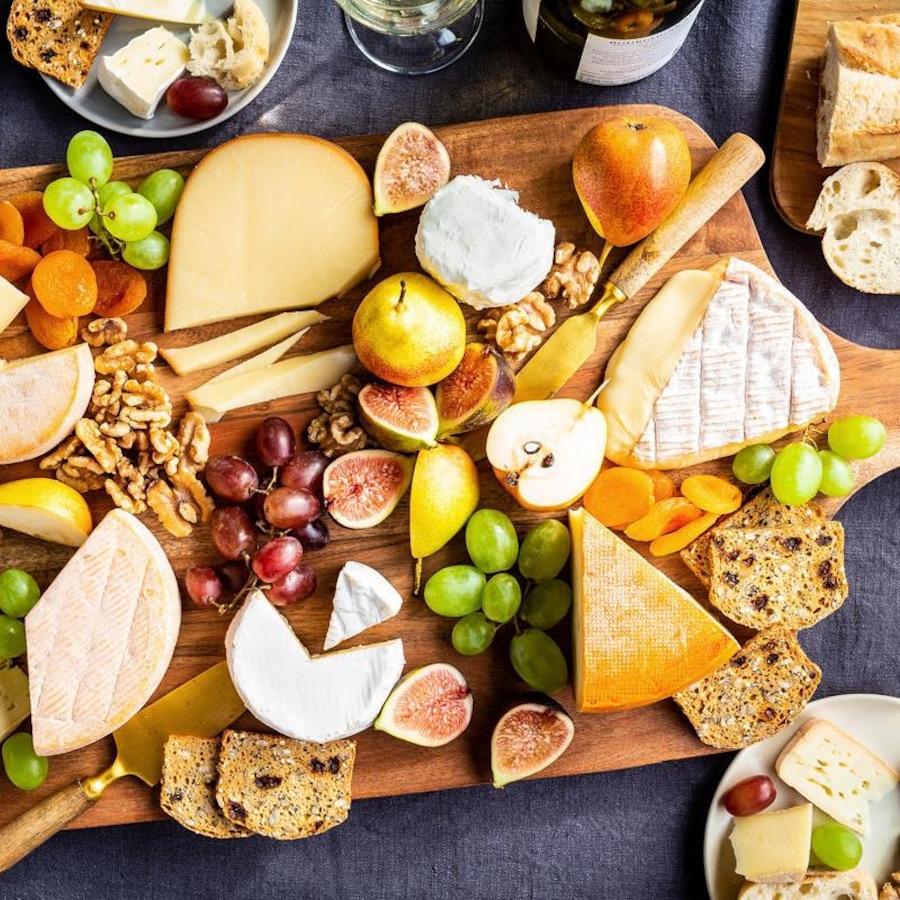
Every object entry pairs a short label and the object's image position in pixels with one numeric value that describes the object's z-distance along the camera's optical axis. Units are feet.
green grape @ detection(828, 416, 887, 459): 2.46
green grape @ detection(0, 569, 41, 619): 2.47
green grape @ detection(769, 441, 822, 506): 2.45
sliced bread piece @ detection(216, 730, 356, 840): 2.45
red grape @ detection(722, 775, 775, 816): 2.56
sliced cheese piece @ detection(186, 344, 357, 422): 2.50
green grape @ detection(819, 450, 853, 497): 2.48
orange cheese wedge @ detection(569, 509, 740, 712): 2.43
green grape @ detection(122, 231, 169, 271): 2.47
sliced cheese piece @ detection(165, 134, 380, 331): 2.47
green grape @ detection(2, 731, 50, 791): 2.48
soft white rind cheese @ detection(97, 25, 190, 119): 2.48
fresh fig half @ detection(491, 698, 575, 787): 2.47
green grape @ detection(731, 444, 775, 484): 2.49
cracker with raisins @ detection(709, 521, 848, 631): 2.46
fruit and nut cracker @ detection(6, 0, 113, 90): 2.49
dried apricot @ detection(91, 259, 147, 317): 2.51
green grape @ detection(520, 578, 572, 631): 2.48
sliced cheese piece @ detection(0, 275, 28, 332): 2.47
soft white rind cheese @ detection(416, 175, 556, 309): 2.37
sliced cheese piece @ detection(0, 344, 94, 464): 2.46
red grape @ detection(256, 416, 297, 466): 2.46
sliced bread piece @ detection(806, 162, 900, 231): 2.53
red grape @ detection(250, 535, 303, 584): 2.42
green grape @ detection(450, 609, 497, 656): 2.47
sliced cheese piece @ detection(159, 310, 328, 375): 2.51
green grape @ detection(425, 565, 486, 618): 2.45
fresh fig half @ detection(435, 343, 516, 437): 2.42
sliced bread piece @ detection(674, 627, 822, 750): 2.52
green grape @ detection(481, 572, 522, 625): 2.45
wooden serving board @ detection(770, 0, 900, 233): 2.57
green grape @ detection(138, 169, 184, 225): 2.48
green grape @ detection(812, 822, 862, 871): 2.53
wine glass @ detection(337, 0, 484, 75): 2.54
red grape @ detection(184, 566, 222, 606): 2.46
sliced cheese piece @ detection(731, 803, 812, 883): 2.52
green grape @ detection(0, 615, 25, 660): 2.48
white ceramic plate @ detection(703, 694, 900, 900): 2.58
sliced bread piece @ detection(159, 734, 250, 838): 2.46
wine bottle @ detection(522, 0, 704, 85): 2.33
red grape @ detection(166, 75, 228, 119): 2.49
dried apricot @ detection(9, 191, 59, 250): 2.51
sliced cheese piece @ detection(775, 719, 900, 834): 2.57
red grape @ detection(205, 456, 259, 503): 2.45
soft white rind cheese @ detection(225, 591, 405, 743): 2.42
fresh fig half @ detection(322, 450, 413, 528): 2.48
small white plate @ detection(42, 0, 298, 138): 2.53
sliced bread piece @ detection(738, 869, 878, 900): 2.54
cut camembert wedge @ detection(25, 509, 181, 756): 2.44
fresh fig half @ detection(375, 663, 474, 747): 2.46
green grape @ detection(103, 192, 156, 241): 2.42
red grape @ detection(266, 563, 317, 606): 2.46
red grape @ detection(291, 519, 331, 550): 2.47
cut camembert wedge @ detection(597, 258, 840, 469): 2.50
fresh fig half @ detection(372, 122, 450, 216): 2.47
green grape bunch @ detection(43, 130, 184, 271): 2.43
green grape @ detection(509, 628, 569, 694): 2.45
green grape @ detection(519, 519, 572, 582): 2.46
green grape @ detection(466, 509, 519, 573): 2.44
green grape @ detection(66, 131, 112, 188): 2.45
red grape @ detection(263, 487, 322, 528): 2.43
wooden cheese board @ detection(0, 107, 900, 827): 2.53
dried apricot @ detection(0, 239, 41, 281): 2.46
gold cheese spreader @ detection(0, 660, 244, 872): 2.48
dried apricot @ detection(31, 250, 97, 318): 2.46
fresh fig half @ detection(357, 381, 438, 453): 2.42
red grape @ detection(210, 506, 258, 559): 2.45
